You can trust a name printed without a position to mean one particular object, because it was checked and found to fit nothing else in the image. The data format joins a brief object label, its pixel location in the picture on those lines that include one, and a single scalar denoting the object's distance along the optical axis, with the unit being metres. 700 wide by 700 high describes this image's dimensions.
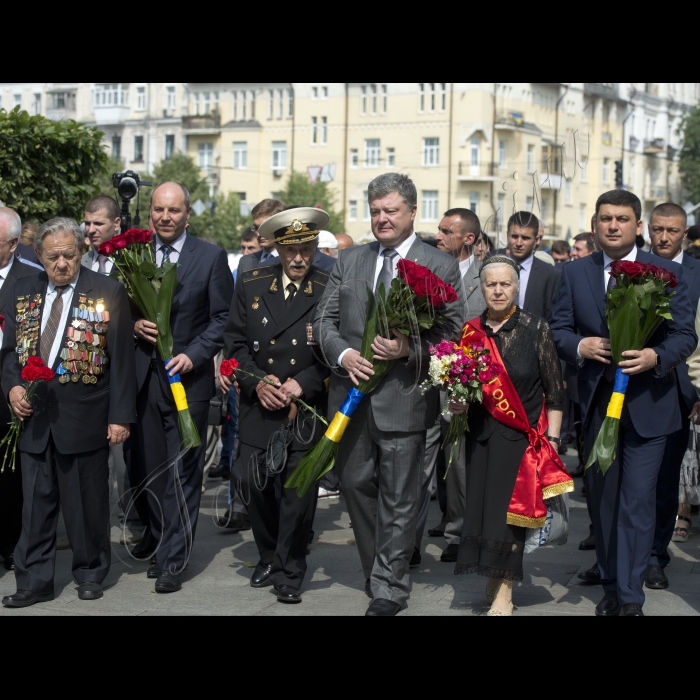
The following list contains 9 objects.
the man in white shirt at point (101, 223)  7.80
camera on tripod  10.48
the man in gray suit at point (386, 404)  5.82
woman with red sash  5.68
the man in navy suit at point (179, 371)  6.47
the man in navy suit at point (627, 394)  5.72
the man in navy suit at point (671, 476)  6.69
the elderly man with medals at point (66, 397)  6.03
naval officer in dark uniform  6.25
